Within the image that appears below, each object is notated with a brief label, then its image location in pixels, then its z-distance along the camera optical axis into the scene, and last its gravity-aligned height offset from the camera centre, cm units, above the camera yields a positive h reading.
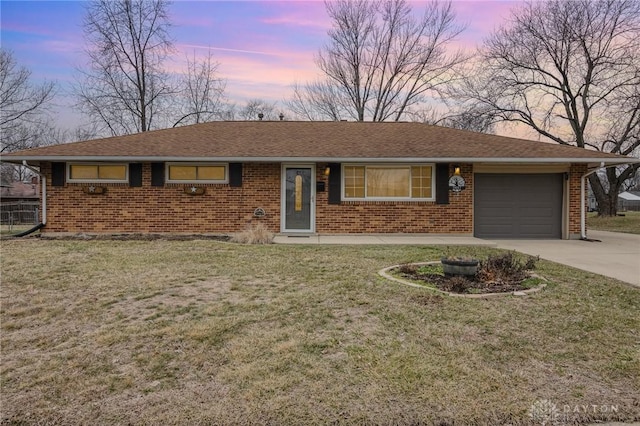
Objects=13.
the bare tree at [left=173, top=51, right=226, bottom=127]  2831 +796
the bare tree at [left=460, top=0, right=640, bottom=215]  2142 +745
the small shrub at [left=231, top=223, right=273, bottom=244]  1016 -83
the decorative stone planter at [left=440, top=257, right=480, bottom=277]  557 -83
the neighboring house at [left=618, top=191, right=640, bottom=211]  5316 +80
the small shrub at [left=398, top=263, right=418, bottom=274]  623 -98
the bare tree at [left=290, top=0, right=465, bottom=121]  2691 +965
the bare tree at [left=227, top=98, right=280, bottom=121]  3417 +794
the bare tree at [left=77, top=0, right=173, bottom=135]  2553 +840
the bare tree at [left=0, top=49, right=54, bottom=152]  2719 +669
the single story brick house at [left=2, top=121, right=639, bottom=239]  1189 +44
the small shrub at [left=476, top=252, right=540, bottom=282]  573 -92
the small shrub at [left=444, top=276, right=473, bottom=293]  515 -101
